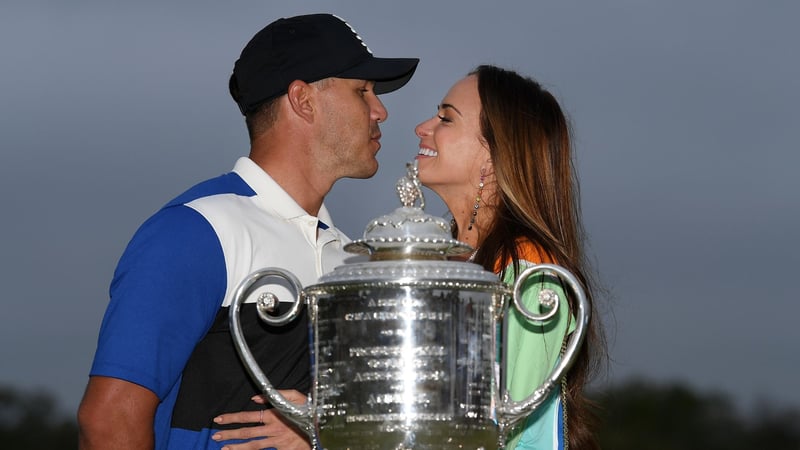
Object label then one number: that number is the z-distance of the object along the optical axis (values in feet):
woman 19.29
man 17.74
